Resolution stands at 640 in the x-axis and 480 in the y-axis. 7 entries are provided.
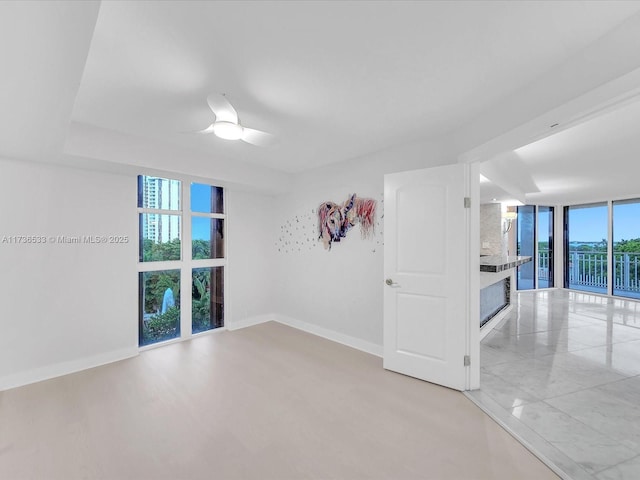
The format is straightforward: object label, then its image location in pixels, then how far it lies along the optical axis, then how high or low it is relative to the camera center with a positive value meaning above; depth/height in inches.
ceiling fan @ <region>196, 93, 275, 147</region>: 72.2 +32.7
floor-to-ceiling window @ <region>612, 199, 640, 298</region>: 254.1 -8.5
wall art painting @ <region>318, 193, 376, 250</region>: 140.2 +11.5
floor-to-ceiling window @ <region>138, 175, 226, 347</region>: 146.0 -10.1
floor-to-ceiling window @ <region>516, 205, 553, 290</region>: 298.8 -5.3
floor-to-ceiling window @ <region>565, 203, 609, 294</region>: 275.6 -8.4
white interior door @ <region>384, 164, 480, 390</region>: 102.0 -14.2
